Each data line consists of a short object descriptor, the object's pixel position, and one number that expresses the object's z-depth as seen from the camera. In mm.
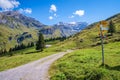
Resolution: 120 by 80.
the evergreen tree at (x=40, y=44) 52948
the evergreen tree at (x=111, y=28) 57433
